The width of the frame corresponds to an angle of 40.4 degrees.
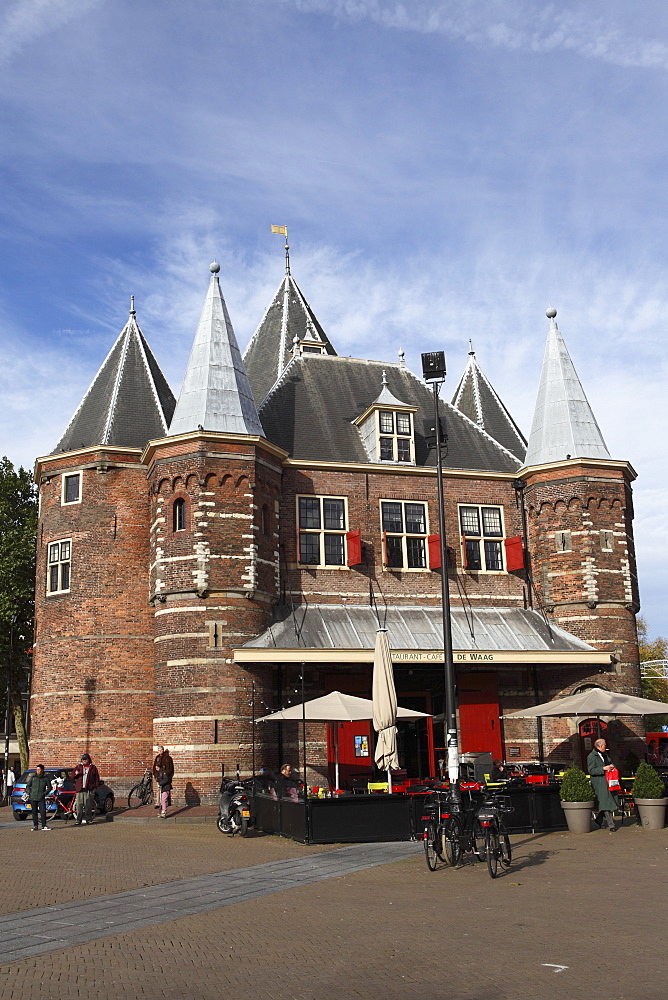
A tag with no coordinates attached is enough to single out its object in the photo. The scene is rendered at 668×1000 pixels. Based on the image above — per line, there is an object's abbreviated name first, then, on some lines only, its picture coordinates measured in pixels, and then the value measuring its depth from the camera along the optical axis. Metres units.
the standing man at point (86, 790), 20.77
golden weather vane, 39.22
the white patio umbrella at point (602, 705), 21.75
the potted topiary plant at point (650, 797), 17.11
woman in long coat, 16.98
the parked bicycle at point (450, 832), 13.12
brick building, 24.36
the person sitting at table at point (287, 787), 17.20
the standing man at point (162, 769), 21.97
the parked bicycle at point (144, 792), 24.20
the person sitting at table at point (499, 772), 21.54
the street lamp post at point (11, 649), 34.29
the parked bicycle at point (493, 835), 12.26
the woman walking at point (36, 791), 19.55
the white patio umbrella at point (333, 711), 19.69
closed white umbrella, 17.62
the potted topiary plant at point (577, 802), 16.61
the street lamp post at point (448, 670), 15.95
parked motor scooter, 17.92
